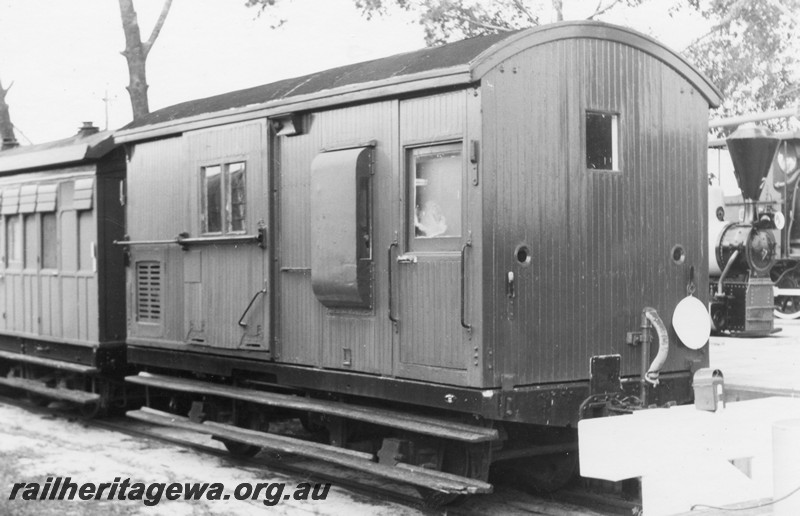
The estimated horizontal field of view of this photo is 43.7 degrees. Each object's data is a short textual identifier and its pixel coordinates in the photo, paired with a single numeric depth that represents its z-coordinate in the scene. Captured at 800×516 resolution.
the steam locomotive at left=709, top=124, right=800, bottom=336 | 12.97
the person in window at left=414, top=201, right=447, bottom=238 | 6.82
